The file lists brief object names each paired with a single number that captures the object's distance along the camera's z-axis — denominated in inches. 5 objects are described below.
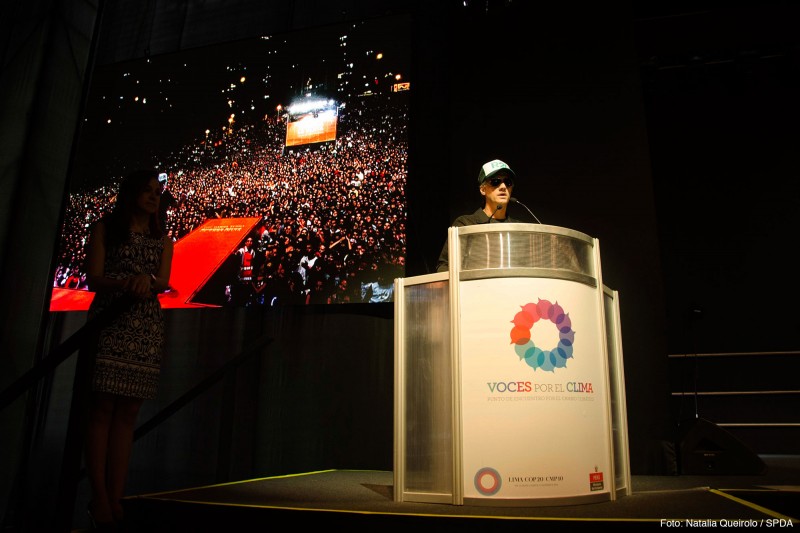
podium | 74.4
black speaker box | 127.5
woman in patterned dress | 83.0
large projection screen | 161.2
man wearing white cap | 111.3
